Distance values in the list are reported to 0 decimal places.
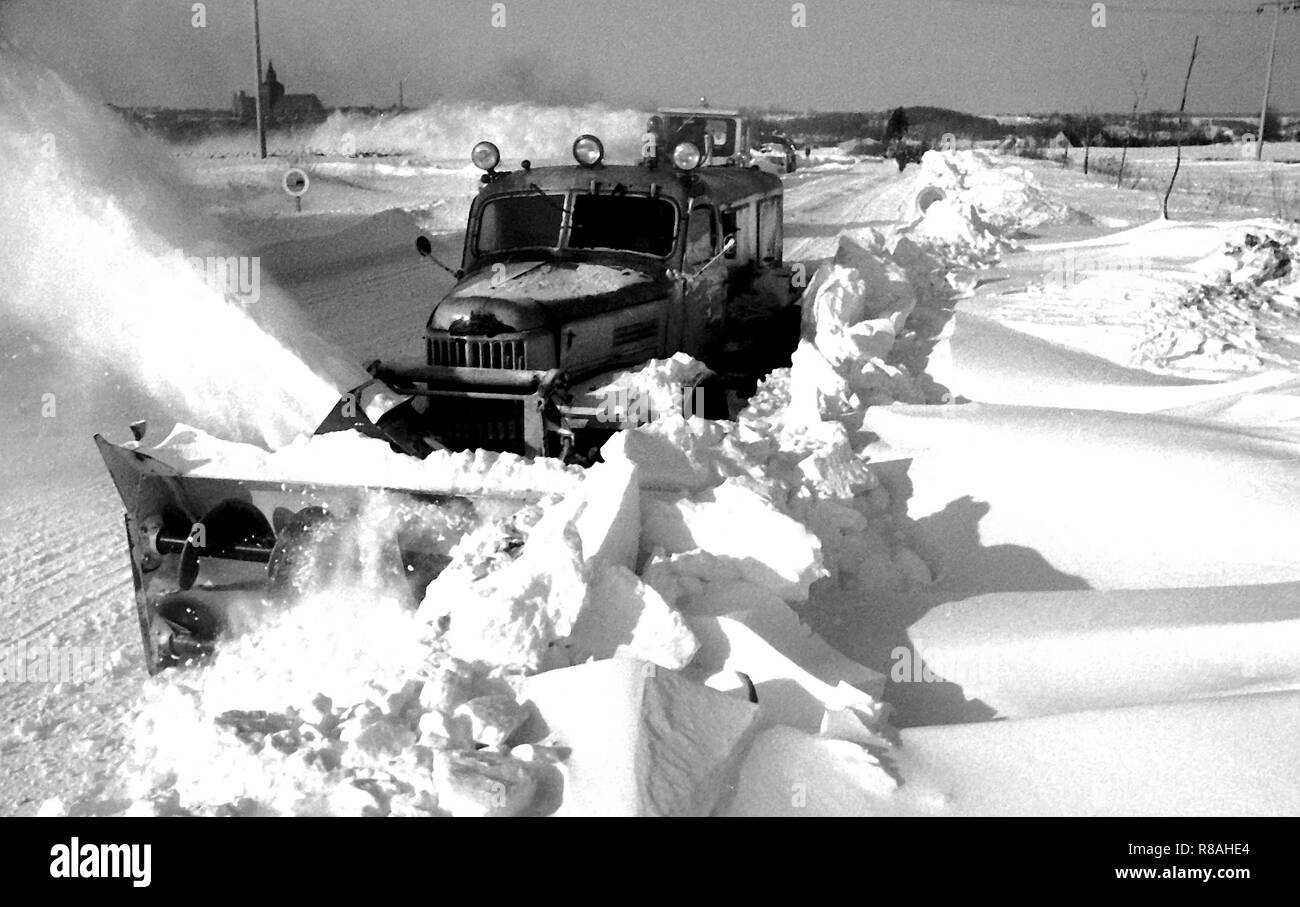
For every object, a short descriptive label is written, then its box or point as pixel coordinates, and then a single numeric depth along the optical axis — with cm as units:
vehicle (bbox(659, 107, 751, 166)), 1652
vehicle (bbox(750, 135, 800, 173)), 3053
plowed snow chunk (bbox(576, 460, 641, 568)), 439
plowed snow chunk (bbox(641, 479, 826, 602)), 460
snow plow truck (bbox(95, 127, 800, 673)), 531
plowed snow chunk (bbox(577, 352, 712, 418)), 673
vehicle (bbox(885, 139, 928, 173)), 4206
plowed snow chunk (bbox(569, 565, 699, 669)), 405
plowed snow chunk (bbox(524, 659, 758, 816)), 324
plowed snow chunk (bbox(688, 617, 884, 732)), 392
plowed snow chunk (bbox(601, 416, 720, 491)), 501
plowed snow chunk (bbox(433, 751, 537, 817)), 315
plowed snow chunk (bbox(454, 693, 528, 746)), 349
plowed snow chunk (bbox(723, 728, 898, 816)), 332
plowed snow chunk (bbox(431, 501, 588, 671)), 398
